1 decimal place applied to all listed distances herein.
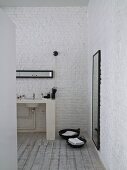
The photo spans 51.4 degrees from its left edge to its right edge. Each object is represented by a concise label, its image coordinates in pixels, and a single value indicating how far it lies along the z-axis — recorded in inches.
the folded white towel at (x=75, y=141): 103.4
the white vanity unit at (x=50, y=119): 118.1
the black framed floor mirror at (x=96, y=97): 88.7
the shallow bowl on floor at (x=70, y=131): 116.6
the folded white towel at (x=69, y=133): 119.4
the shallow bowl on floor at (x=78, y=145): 102.4
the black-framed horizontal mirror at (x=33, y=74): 134.8
